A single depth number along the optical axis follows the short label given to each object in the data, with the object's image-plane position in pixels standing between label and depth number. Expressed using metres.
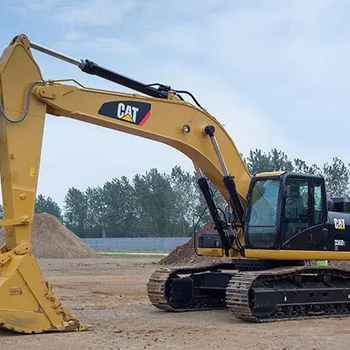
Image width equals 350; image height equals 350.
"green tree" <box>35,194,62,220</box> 125.69
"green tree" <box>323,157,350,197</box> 79.00
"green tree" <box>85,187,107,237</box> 104.50
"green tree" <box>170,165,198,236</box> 92.88
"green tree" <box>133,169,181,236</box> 94.12
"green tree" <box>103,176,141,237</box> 99.19
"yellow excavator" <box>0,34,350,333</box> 10.83
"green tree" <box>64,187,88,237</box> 112.56
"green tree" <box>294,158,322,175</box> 70.97
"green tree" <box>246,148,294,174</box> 79.38
